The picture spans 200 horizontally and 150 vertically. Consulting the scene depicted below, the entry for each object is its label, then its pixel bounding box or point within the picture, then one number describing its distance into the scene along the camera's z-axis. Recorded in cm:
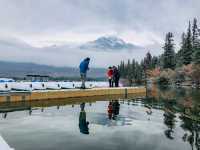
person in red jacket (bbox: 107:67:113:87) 1269
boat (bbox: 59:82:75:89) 1124
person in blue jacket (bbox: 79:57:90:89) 1046
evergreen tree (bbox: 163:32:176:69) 3645
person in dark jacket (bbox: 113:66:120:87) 1272
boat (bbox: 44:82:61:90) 1062
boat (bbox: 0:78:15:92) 880
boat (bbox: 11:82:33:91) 913
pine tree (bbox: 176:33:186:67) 3381
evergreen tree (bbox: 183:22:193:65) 3287
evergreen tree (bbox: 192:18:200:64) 3081
